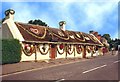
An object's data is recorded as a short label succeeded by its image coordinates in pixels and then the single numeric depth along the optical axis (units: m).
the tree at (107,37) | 108.46
